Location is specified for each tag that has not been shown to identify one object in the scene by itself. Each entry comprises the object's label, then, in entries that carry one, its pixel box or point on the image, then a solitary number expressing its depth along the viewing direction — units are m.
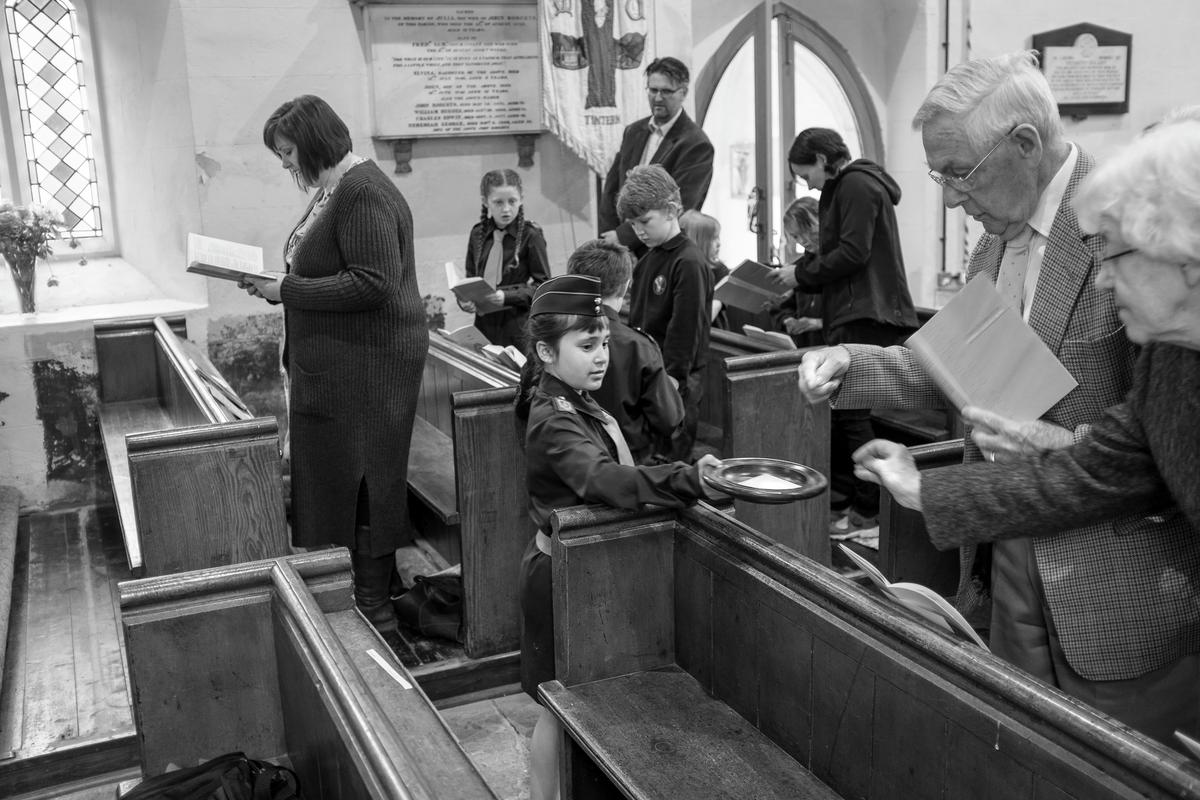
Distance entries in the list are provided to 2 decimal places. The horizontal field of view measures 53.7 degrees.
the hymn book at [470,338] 4.67
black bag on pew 1.97
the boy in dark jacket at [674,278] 3.80
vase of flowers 5.42
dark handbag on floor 3.72
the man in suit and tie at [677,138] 4.93
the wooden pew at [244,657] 1.95
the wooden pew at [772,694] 1.57
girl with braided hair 4.79
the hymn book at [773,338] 4.23
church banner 5.88
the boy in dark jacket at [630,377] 3.11
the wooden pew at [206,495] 2.94
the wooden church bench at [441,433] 3.92
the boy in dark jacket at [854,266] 4.35
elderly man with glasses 1.67
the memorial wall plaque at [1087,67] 7.91
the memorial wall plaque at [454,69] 5.70
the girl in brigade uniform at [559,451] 2.41
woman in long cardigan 3.42
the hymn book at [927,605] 1.80
